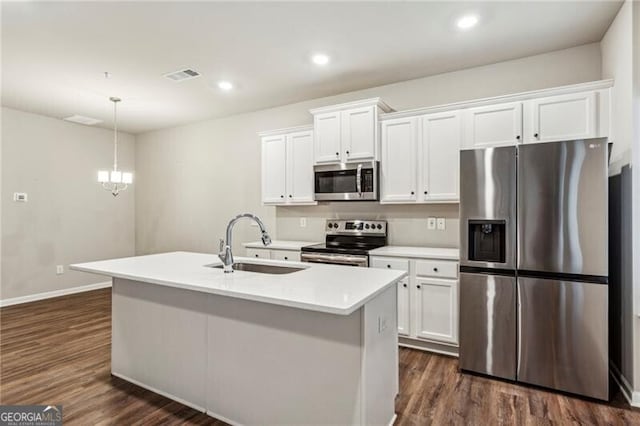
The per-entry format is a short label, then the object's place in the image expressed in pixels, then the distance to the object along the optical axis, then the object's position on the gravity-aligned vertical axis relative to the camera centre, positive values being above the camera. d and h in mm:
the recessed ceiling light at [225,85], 3805 +1403
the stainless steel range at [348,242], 3389 -340
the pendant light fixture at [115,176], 3963 +408
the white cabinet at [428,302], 2990 -785
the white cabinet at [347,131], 3529 +843
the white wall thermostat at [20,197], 4812 +208
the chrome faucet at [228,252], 2260 -259
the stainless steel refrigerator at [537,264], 2336 -372
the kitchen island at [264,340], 1715 -734
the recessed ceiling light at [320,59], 3149 +1403
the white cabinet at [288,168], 4078 +532
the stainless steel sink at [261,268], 2516 -413
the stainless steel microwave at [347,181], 3555 +324
